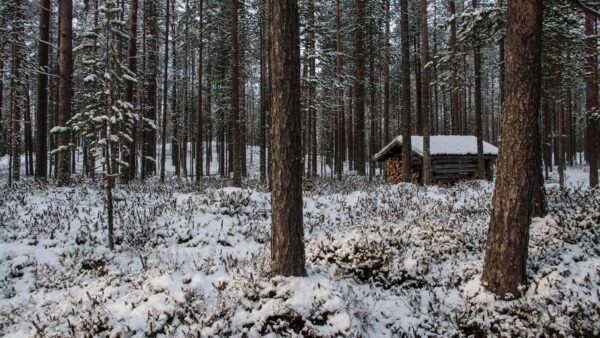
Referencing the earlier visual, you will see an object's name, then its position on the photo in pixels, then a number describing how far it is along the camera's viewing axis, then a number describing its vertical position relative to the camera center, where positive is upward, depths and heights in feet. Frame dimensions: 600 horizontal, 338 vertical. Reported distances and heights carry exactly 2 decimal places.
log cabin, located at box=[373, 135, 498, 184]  64.69 +2.43
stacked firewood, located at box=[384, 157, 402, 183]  68.32 +0.54
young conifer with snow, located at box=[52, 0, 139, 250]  21.71 +4.40
